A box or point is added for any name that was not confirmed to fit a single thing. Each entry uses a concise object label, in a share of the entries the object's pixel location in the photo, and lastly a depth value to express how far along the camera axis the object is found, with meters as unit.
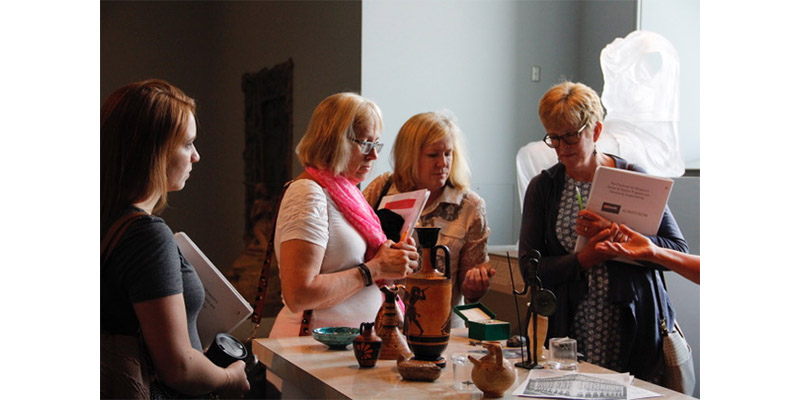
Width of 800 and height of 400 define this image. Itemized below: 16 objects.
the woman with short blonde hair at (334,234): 2.28
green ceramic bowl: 2.29
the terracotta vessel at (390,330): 2.19
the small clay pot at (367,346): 2.07
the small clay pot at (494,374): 1.79
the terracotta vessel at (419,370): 1.94
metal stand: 2.05
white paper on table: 1.78
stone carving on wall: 7.34
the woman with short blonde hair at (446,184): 2.91
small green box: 2.50
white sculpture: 4.17
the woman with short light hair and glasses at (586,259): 2.54
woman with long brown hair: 1.55
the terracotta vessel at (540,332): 2.14
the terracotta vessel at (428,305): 2.01
